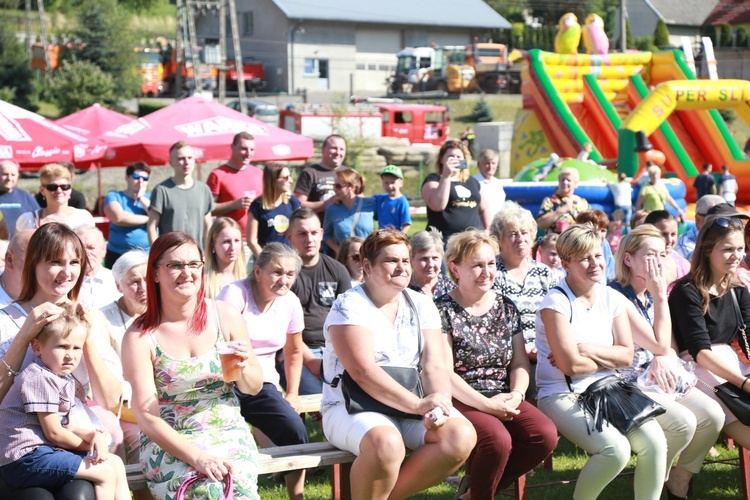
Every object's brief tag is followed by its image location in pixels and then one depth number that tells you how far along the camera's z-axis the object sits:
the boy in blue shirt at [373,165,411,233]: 7.36
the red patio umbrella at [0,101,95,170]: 9.72
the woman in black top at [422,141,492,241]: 7.21
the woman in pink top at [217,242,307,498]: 4.55
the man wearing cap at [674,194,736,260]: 6.66
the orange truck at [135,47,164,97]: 41.56
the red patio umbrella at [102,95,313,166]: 11.20
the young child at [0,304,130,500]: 3.36
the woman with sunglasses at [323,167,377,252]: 7.02
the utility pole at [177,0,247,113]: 37.81
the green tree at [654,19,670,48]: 49.41
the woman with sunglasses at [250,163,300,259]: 6.71
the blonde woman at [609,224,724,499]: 4.50
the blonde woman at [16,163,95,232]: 6.36
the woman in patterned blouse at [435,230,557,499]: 4.18
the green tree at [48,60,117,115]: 34.22
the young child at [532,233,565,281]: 6.09
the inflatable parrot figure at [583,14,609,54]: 20.95
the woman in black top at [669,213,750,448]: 4.79
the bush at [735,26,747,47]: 47.34
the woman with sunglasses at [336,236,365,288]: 6.15
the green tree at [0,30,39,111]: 36.22
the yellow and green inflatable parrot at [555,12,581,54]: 20.16
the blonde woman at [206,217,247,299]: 5.30
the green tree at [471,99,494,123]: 38.81
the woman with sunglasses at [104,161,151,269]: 7.50
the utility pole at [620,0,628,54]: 31.22
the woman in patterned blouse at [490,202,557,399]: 5.26
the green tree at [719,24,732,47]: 47.77
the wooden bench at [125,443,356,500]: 3.88
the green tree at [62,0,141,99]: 37.72
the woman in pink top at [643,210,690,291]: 5.93
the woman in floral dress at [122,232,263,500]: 3.60
